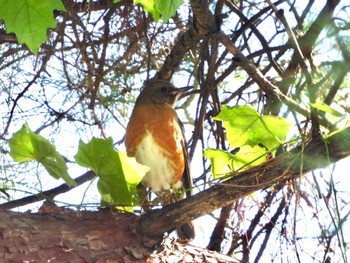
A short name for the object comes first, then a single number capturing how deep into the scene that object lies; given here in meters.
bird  4.68
